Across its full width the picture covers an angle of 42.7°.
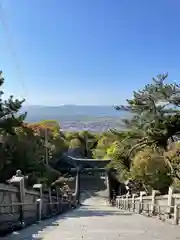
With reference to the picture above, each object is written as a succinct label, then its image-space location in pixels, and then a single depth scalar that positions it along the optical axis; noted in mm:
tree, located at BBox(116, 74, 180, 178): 10151
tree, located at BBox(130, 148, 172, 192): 13199
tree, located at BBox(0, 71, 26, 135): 12407
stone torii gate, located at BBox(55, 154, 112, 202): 38256
